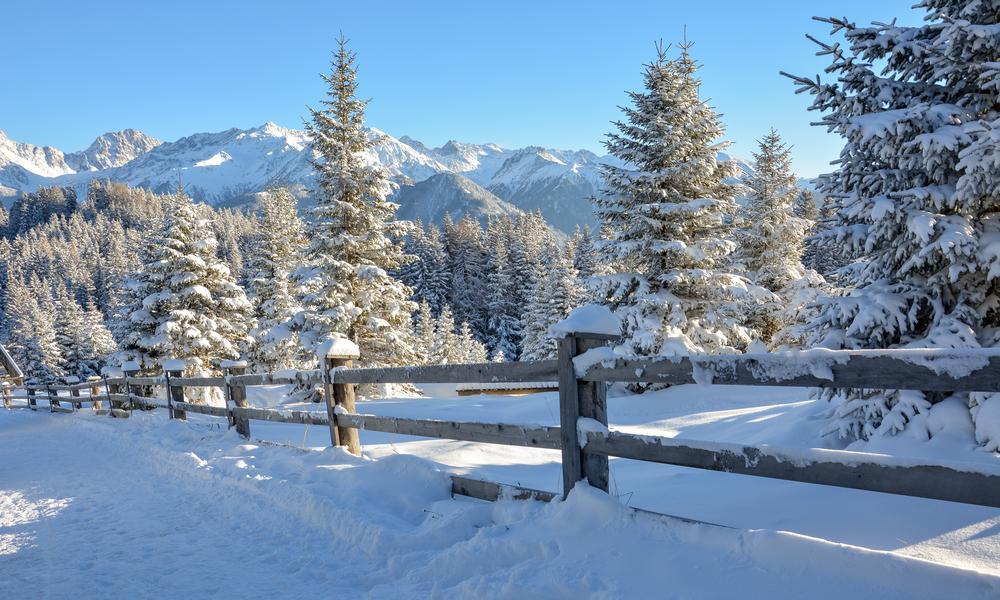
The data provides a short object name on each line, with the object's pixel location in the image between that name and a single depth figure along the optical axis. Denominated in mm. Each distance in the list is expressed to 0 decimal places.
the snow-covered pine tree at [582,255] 48144
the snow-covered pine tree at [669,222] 14755
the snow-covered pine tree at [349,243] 17297
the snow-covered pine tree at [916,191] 5449
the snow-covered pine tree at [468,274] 64706
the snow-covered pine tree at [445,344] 42344
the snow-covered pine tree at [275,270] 25812
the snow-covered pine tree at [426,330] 44219
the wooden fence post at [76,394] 17675
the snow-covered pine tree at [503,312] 57562
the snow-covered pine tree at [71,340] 51031
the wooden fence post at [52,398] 19438
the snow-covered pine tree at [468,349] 44891
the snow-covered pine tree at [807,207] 36612
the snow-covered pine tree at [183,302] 20656
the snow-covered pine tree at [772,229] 21031
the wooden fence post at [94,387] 15906
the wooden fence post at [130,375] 13555
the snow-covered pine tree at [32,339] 49844
